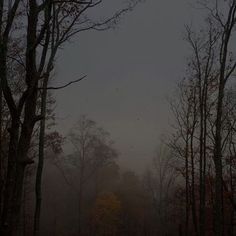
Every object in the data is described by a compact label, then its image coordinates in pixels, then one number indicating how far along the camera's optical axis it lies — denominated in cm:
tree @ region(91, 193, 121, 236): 4569
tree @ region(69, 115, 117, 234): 4659
